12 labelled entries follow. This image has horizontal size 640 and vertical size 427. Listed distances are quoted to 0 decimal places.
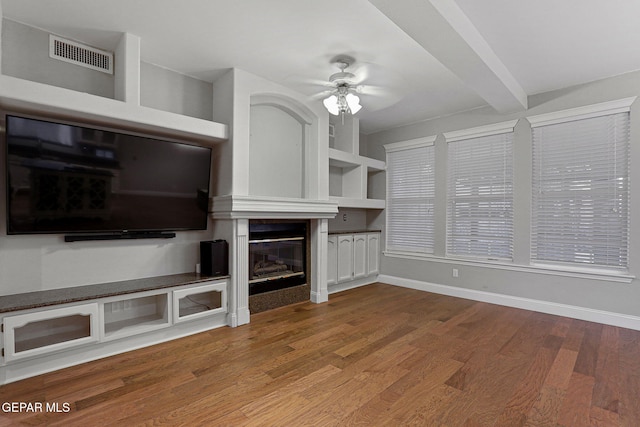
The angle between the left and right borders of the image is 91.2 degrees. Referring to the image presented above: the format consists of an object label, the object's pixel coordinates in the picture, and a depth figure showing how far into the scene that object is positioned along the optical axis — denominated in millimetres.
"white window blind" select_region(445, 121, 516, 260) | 4168
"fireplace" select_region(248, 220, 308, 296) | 3711
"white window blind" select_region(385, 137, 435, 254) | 4980
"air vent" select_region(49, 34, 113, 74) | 2639
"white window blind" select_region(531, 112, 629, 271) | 3389
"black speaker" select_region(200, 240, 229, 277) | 3215
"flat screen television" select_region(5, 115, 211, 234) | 2359
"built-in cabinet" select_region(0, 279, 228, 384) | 2213
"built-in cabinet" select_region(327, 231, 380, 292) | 4645
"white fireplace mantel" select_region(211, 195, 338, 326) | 3291
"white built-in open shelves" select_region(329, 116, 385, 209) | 4820
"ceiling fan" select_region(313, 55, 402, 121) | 3168
